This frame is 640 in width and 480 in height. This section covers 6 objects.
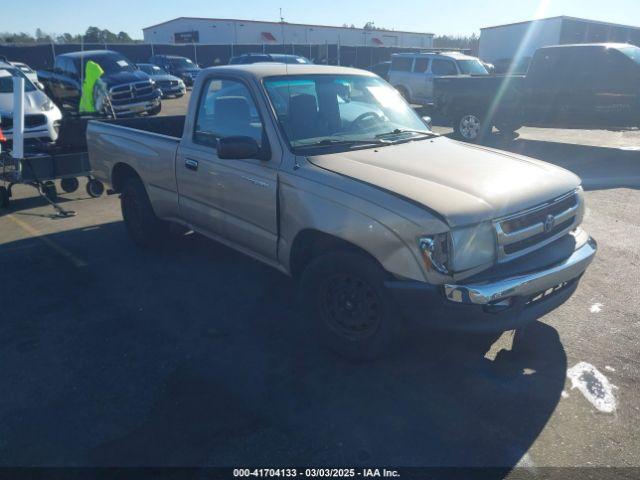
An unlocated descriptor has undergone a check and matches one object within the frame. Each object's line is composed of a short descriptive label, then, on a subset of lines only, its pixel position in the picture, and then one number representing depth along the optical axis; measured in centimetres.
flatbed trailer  738
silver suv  1762
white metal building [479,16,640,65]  3275
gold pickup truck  305
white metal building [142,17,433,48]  5075
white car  987
